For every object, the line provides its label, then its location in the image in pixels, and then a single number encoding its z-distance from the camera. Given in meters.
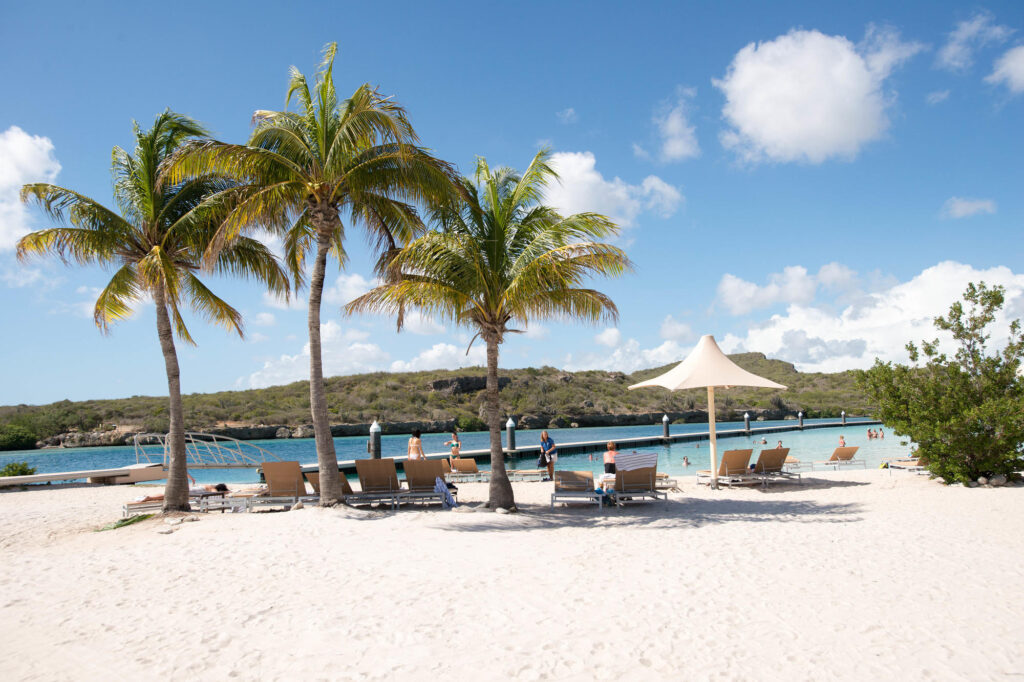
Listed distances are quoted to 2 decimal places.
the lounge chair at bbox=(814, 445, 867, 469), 16.89
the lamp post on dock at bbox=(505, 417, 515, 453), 24.94
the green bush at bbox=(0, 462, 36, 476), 17.01
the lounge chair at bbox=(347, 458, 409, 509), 10.05
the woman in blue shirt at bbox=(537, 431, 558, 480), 14.27
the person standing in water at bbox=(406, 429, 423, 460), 13.80
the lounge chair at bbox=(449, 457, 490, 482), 15.50
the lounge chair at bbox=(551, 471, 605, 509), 10.23
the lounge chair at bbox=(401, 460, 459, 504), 10.23
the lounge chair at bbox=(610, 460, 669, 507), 10.28
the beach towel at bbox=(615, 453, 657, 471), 10.52
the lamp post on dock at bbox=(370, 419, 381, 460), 18.62
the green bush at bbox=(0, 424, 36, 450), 43.28
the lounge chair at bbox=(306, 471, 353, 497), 10.60
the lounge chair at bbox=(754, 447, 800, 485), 12.76
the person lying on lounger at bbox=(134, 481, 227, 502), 11.84
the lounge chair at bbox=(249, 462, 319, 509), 10.05
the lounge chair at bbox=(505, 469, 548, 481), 15.30
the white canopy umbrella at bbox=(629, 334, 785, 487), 12.13
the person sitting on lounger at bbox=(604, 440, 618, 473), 12.65
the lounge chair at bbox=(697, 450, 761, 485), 12.64
